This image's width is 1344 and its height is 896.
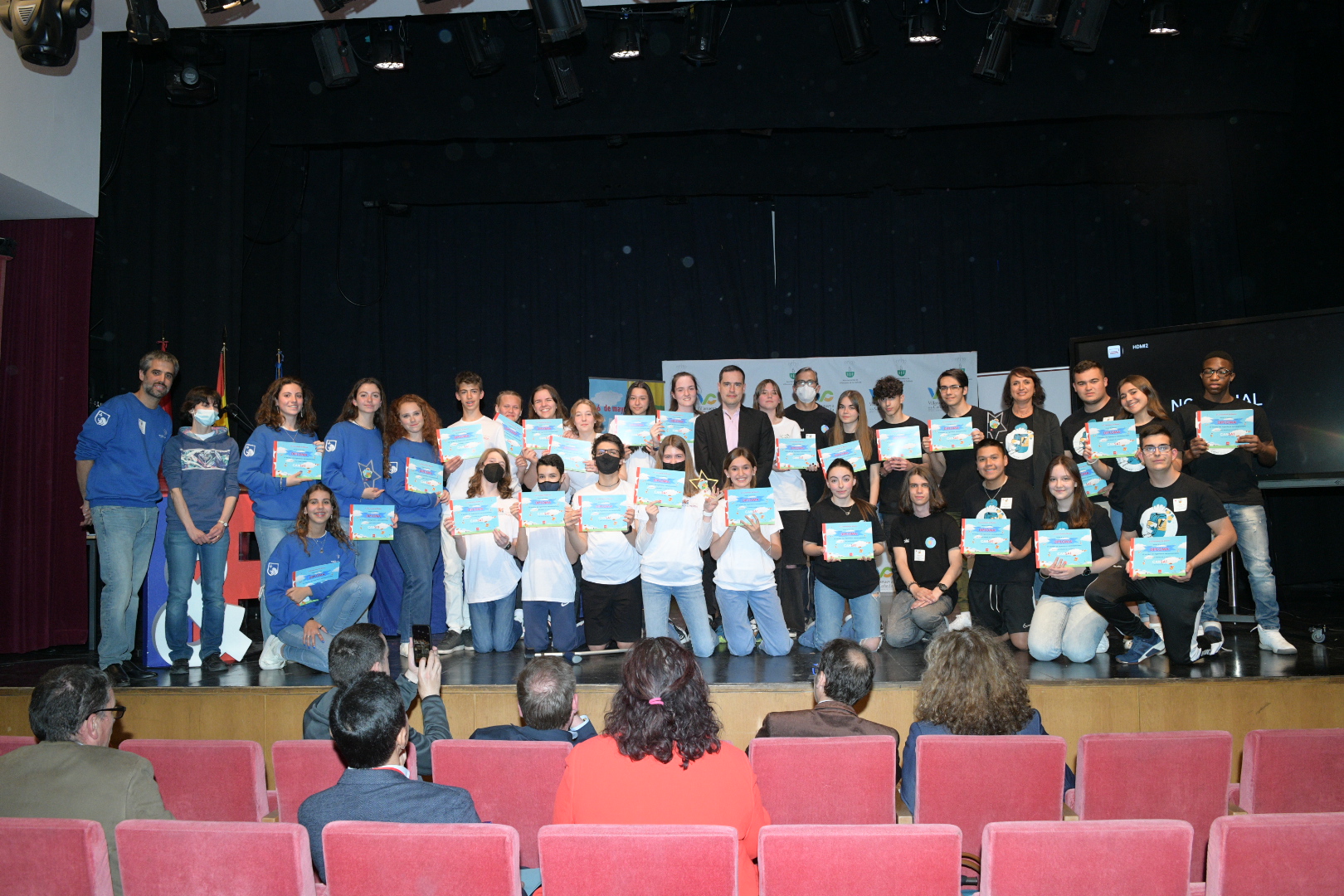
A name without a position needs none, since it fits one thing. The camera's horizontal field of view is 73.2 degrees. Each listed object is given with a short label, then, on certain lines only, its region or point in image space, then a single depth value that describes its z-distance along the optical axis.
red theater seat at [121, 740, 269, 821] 2.87
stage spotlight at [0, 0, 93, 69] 4.96
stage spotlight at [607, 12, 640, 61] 6.47
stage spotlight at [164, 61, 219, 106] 6.86
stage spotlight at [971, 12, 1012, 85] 6.27
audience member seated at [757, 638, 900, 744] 2.88
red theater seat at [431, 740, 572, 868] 2.68
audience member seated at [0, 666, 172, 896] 2.33
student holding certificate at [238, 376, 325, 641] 5.24
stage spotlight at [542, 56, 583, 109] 6.62
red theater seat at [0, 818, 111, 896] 2.06
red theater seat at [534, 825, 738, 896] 1.93
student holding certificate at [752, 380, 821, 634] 5.68
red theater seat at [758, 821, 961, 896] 1.93
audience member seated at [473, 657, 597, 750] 2.84
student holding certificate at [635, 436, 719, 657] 5.27
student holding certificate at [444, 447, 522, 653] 5.44
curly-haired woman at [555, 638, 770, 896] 2.22
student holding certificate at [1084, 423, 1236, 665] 4.65
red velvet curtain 6.69
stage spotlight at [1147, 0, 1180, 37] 6.05
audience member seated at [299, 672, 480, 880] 2.21
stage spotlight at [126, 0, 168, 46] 5.50
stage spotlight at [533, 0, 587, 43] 5.58
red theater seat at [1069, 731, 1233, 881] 2.64
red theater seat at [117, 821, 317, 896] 2.04
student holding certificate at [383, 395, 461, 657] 5.54
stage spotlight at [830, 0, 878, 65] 6.28
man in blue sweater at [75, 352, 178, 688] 4.93
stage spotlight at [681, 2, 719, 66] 6.41
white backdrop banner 8.49
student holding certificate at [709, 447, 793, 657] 5.29
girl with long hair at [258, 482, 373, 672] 5.12
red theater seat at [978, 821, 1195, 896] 1.91
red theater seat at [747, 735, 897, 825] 2.64
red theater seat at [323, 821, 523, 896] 1.98
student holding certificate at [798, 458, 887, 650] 5.29
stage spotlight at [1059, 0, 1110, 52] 5.94
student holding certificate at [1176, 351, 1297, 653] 5.01
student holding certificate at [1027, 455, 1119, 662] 4.84
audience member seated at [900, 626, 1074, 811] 2.95
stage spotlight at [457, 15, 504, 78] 6.59
